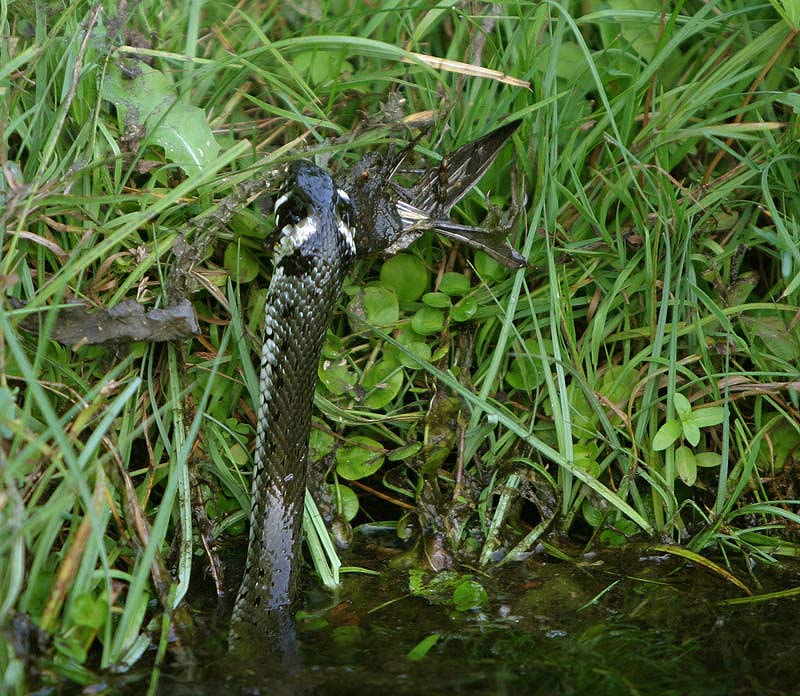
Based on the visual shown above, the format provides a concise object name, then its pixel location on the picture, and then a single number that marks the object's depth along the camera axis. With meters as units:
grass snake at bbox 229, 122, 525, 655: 2.89
